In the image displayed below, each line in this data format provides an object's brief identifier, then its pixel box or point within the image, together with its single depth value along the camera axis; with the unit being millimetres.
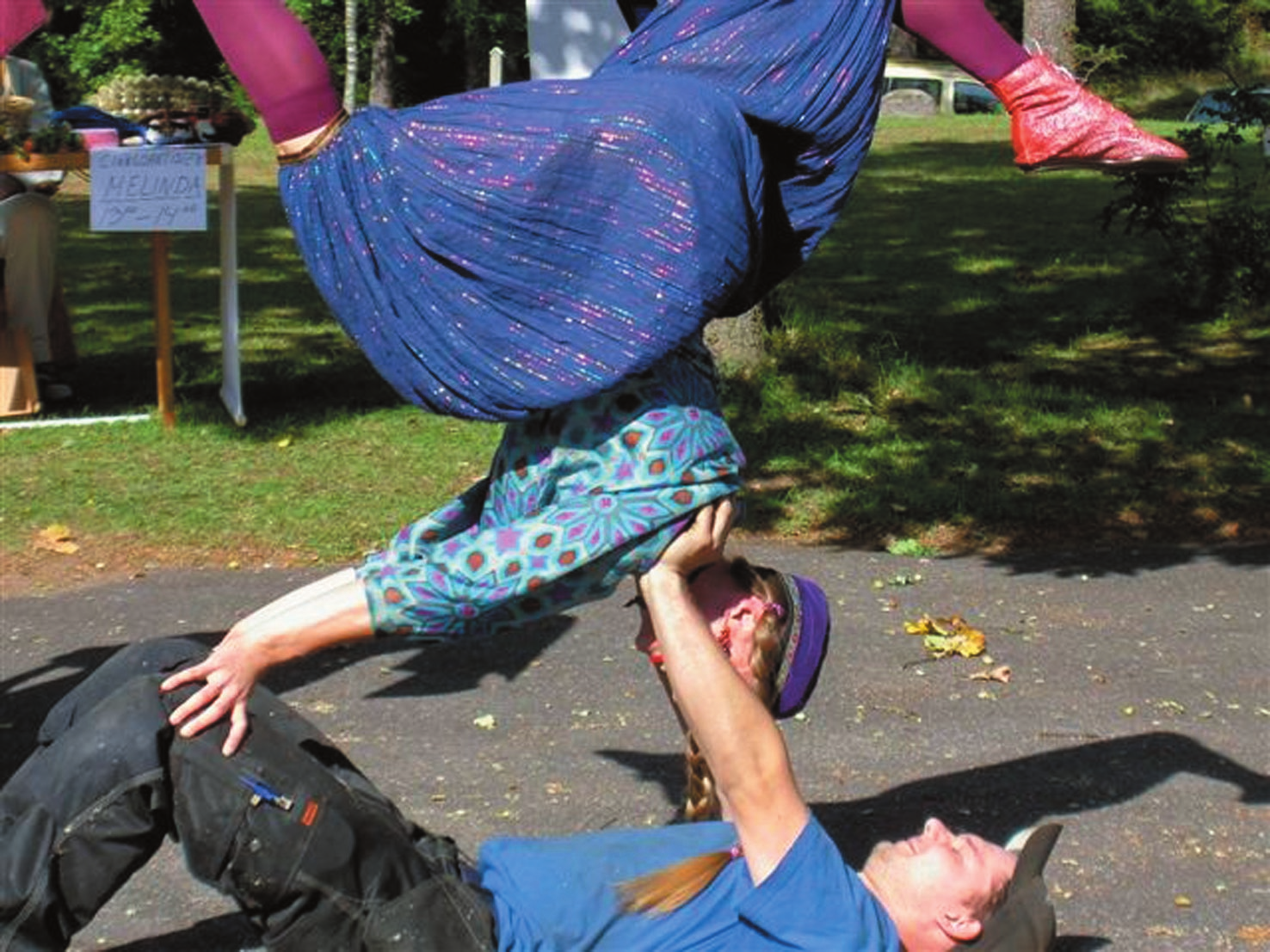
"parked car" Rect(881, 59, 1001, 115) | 30734
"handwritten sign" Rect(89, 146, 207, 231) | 8469
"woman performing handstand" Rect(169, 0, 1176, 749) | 2986
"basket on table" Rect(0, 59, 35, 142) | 8383
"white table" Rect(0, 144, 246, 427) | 8781
